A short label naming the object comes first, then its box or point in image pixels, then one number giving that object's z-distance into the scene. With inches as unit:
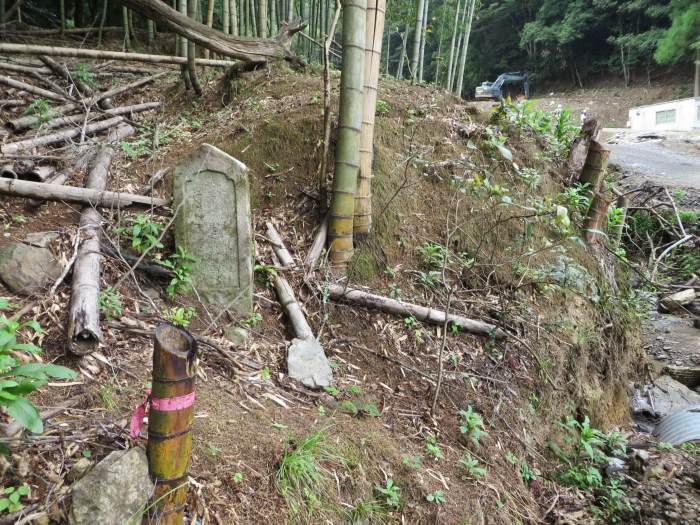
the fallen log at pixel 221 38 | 173.9
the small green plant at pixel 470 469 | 107.5
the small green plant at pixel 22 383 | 53.4
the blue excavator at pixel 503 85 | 1011.3
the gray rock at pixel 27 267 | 107.3
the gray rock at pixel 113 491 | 59.6
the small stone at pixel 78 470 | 65.7
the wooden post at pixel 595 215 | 189.9
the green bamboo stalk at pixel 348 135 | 134.7
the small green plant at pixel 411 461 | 101.3
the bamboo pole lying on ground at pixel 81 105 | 196.2
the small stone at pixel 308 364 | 116.6
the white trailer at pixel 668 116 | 693.3
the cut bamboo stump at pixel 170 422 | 60.6
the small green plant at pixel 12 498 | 59.6
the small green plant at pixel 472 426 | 116.5
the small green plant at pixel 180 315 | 118.8
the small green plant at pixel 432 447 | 109.3
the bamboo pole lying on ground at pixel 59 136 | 167.0
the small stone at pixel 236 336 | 122.6
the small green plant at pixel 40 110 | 198.7
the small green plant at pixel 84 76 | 263.1
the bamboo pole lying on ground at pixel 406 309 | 140.5
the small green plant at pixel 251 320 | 128.1
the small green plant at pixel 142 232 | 126.3
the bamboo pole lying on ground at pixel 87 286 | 96.2
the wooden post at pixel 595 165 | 197.8
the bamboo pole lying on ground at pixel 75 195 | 133.9
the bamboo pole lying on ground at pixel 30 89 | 229.3
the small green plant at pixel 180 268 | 126.5
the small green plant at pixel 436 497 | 96.7
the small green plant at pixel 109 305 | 109.9
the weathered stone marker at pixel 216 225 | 124.2
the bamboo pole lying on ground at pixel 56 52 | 229.5
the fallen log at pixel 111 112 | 200.1
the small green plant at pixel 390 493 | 93.8
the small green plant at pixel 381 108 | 194.3
